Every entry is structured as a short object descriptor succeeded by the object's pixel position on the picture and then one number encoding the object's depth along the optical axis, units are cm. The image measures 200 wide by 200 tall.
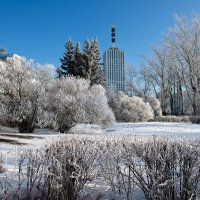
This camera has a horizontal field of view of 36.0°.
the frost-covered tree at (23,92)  2169
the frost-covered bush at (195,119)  3186
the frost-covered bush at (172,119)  3497
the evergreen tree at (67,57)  4600
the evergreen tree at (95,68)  4250
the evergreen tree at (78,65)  4224
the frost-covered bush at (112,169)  487
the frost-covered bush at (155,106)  4461
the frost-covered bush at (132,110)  3544
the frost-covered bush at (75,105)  2131
